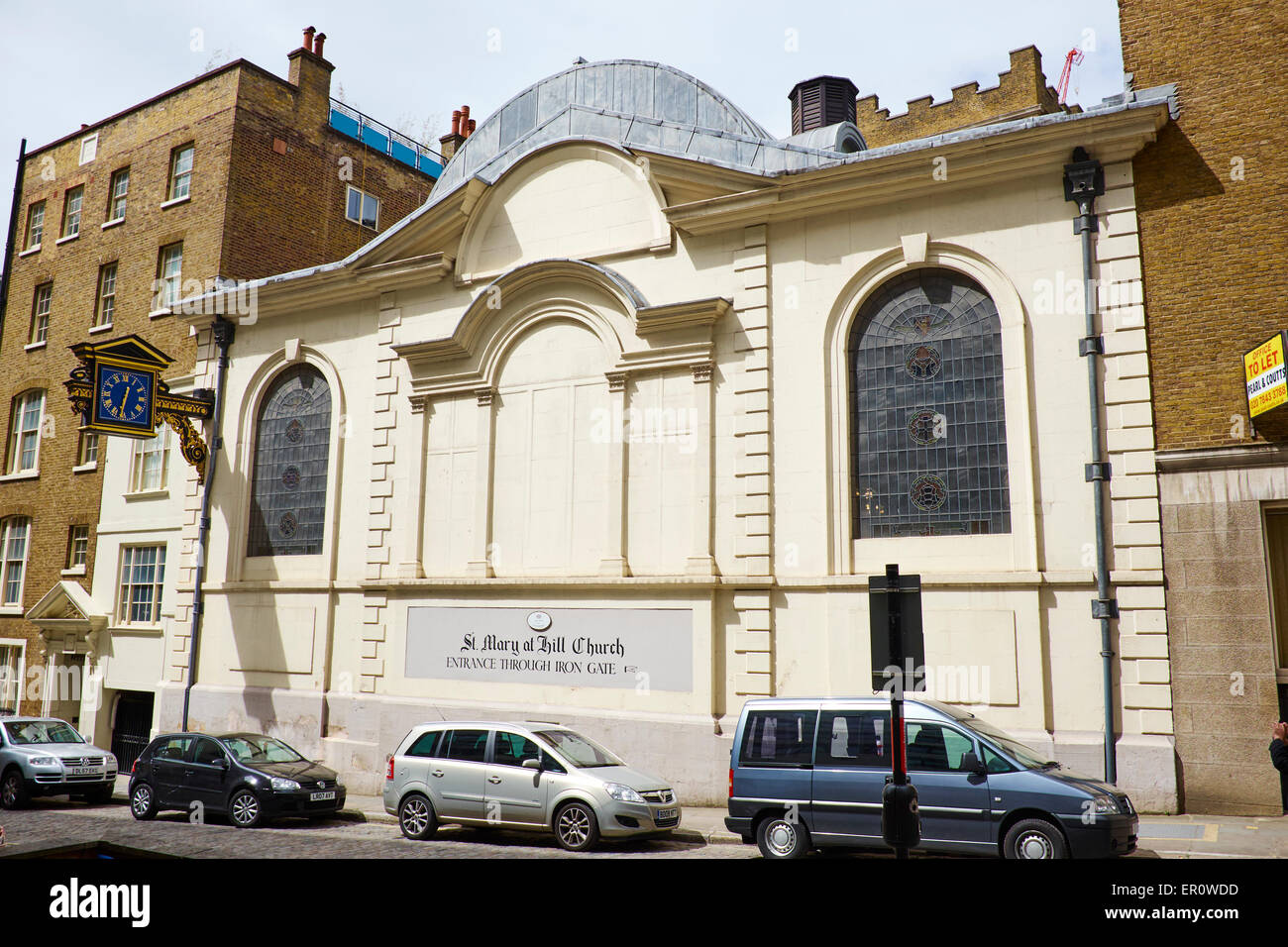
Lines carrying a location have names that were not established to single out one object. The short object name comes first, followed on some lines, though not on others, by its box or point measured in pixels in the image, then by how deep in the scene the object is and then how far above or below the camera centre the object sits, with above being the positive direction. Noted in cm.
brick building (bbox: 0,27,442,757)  2531 +1060
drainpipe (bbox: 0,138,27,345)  3083 +1299
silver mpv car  1289 -205
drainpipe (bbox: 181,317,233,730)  2275 +421
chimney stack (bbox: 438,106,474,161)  3338 +1733
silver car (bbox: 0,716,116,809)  1800 -248
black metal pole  864 -50
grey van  1062 -169
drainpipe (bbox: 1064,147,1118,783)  1398 +435
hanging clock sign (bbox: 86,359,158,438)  2172 +531
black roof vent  2769 +1542
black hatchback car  1570 -242
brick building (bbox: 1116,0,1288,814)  1356 +388
